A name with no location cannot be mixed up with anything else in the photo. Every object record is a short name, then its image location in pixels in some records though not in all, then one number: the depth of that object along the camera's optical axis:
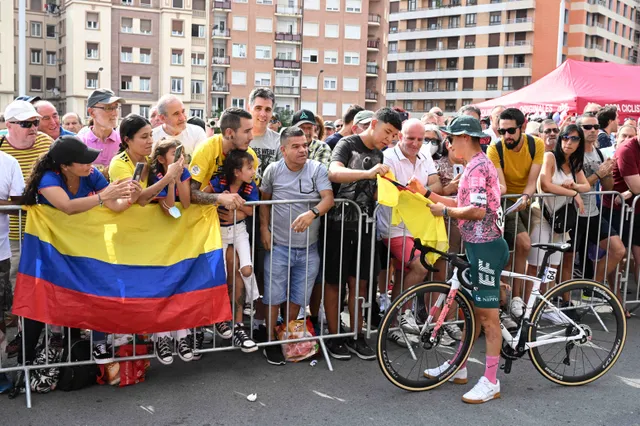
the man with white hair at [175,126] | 6.71
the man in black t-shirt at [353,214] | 5.95
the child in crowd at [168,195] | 5.38
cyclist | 4.99
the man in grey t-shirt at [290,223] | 5.84
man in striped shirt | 5.75
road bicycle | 5.20
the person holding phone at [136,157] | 5.23
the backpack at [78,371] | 5.12
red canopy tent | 14.13
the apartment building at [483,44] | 81.62
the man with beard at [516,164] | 6.80
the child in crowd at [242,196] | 5.71
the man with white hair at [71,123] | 9.82
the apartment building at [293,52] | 73.12
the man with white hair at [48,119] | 7.04
